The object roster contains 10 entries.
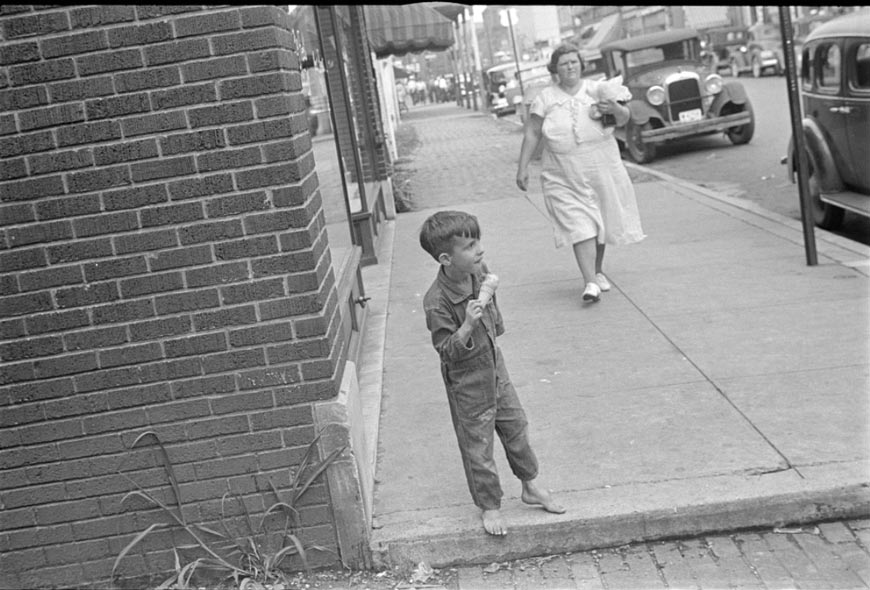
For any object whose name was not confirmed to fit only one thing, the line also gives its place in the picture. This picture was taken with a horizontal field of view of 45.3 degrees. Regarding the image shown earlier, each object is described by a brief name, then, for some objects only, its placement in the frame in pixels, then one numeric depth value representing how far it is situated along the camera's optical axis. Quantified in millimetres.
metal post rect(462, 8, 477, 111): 57994
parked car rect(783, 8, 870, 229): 9047
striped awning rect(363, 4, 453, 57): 17328
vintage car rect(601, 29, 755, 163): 18422
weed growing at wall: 3895
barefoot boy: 3686
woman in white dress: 7445
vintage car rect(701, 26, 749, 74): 48438
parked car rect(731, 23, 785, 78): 40906
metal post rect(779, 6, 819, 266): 7957
